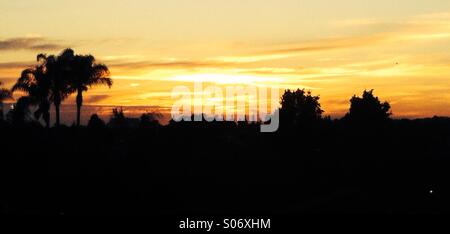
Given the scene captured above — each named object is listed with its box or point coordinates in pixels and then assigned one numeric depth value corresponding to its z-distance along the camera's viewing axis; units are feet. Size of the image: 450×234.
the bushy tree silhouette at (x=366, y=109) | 320.44
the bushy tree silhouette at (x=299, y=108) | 265.95
